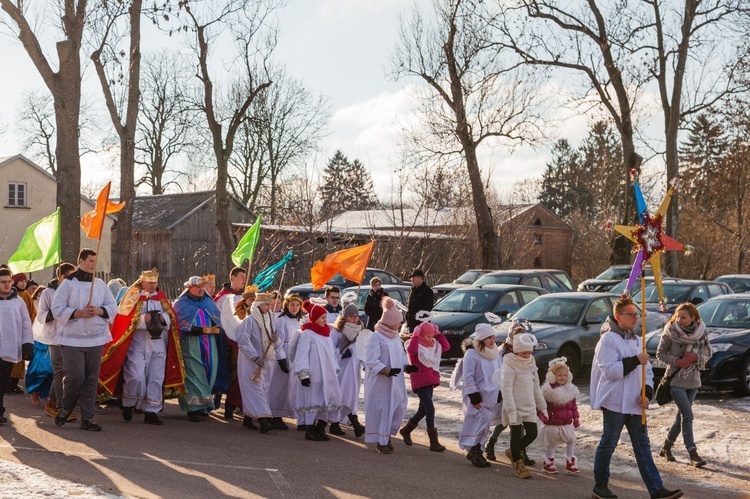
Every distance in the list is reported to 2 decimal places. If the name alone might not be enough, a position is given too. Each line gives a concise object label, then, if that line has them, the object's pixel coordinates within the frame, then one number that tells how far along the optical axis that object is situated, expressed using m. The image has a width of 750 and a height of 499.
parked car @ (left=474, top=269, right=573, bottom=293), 22.41
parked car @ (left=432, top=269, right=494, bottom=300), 24.64
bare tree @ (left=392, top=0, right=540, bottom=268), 30.44
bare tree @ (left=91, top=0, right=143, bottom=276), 22.58
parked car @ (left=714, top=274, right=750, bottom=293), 25.50
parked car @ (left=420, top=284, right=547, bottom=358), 17.53
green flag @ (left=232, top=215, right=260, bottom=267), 15.02
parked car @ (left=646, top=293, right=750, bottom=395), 13.75
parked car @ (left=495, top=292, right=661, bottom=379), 15.19
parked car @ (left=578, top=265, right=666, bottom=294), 25.49
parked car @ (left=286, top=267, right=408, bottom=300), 25.36
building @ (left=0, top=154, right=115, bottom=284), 40.59
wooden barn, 46.34
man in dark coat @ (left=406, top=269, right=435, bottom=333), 16.22
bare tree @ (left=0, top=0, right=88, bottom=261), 18.19
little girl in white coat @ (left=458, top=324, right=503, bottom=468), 9.49
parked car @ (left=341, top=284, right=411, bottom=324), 20.95
